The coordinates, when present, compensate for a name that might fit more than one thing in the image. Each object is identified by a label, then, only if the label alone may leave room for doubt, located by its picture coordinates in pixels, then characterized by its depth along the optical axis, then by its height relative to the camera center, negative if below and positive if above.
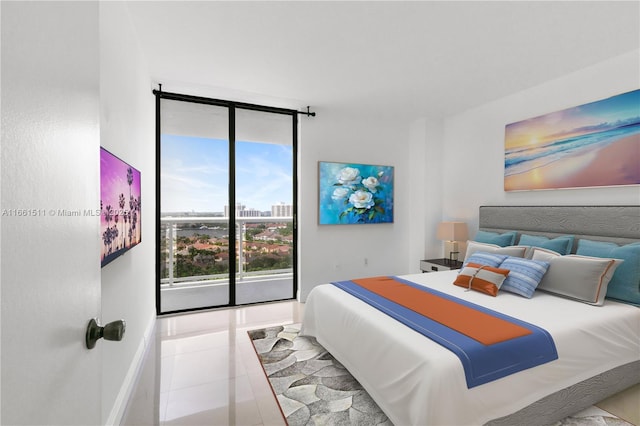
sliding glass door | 3.79 +0.13
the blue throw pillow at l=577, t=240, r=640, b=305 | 2.36 -0.48
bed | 1.55 -0.88
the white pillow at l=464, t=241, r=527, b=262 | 3.02 -0.38
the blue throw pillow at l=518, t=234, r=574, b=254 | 2.89 -0.30
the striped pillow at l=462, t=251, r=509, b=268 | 2.90 -0.45
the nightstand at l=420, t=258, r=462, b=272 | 3.98 -0.70
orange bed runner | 1.81 -0.70
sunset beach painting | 2.67 +0.64
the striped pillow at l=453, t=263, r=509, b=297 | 2.62 -0.58
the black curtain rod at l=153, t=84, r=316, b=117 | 3.60 +1.37
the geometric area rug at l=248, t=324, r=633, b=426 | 1.88 -1.26
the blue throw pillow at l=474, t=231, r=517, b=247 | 3.40 -0.29
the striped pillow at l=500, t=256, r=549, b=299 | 2.55 -0.54
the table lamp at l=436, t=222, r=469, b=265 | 4.06 -0.29
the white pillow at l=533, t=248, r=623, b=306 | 2.36 -0.51
